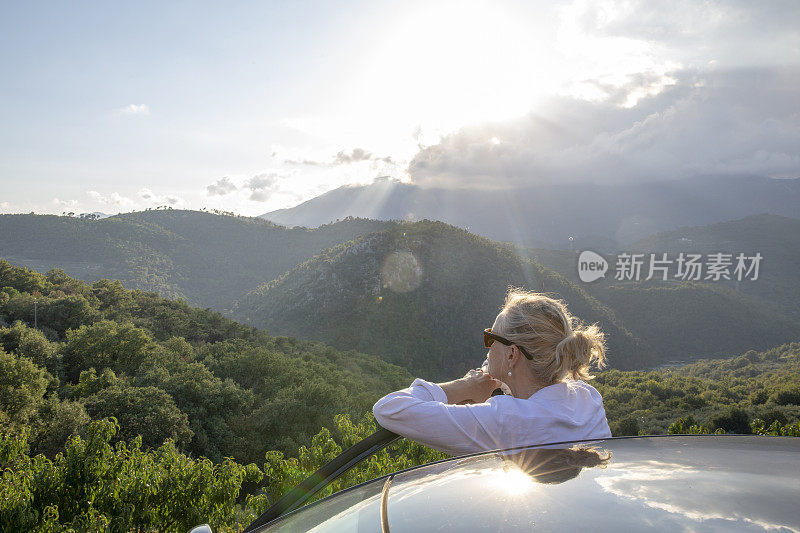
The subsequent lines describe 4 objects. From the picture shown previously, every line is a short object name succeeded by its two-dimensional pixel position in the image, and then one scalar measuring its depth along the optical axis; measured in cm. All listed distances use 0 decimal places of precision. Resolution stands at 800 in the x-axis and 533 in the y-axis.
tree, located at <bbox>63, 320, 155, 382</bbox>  1864
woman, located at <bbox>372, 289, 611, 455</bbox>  155
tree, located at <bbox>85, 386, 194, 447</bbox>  1395
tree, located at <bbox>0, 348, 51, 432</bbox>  1245
